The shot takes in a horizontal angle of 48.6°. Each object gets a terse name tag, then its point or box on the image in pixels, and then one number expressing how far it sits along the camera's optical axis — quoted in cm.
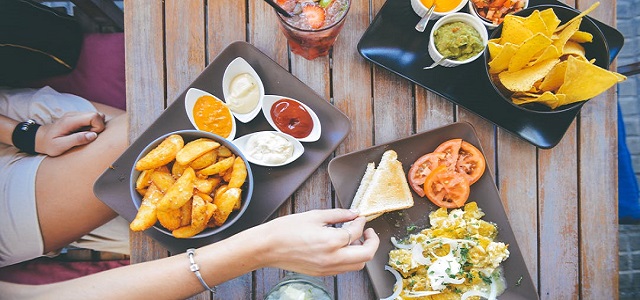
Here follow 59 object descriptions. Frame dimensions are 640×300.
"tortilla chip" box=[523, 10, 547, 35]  85
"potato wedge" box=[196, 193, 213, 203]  86
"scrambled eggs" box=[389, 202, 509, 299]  90
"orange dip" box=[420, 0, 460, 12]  89
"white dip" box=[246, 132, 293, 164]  90
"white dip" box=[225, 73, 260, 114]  91
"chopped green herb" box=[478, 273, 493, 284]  92
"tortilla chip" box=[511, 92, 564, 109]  85
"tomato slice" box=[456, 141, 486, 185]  92
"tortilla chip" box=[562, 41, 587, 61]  87
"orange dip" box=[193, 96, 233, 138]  91
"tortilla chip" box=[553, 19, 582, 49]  86
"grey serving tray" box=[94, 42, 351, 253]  92
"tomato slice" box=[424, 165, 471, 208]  91
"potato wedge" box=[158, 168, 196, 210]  83
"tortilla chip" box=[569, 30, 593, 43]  87
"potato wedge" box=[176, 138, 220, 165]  84
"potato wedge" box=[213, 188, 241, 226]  85
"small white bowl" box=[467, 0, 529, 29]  90
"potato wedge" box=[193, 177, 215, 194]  85
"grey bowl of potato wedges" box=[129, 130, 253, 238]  84
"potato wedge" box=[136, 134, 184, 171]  85
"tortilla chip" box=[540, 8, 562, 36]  86
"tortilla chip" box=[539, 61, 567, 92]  85
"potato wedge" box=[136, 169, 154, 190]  86
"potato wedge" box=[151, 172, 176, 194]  85
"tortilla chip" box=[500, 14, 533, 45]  86
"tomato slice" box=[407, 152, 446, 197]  92
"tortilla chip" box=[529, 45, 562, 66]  84
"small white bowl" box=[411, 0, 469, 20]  89
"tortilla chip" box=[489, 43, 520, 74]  84
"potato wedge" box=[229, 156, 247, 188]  86
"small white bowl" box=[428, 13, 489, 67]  88
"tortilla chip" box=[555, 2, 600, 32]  85
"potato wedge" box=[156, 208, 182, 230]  84
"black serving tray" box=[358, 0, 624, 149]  93
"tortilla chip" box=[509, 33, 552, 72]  83
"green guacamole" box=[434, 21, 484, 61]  88
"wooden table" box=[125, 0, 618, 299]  93
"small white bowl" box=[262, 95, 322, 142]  91
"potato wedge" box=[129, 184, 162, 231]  84
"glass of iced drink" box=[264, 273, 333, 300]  88
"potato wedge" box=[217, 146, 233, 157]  88
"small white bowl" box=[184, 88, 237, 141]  90
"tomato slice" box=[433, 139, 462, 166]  92
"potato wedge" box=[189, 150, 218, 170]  85
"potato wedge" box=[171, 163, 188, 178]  87
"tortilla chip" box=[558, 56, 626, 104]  83
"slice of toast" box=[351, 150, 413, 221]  90
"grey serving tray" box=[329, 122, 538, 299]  92
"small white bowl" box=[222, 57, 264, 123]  91
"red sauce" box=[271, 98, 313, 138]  91
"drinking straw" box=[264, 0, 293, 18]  81
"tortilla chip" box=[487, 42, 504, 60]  86
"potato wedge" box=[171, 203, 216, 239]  86
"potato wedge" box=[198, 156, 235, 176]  86
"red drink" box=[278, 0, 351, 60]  85
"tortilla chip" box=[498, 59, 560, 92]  85
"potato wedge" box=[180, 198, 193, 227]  86
